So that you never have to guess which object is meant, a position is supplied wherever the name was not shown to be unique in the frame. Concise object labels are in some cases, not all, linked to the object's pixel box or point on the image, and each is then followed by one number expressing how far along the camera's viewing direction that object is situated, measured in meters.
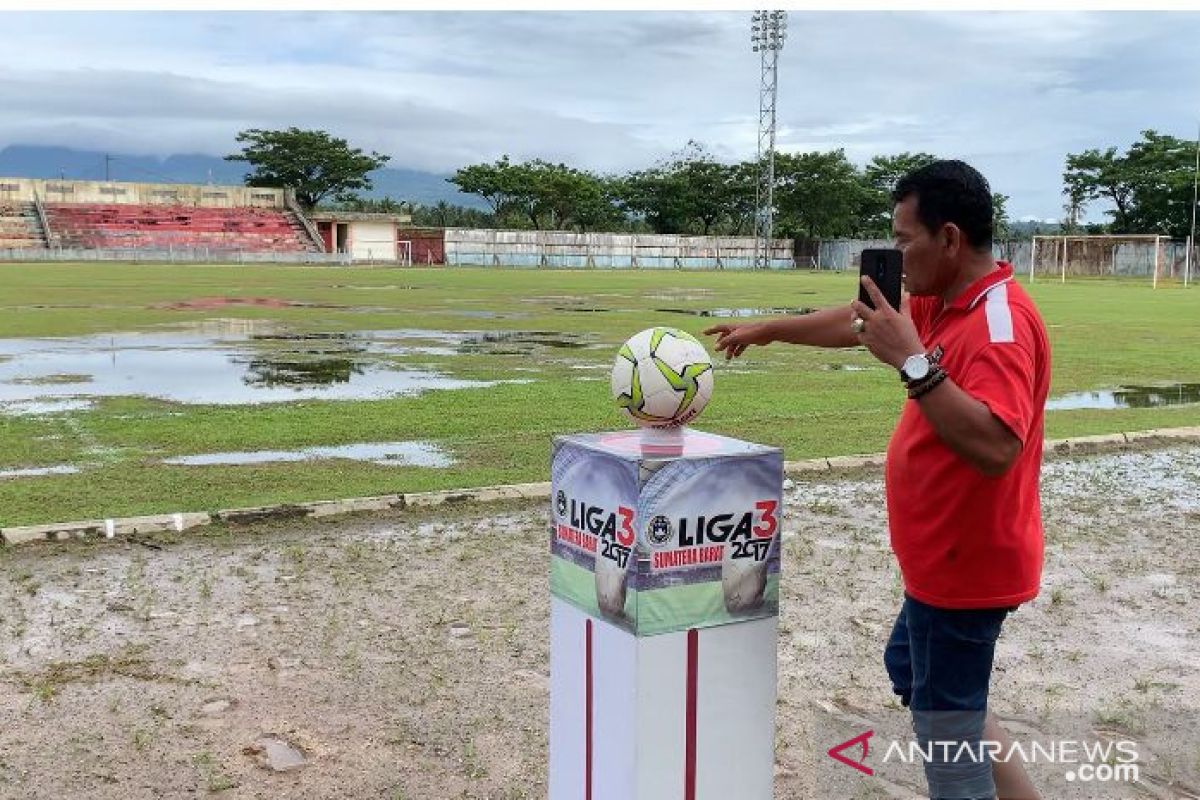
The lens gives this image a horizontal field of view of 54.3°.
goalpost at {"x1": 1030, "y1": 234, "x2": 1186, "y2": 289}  60.62
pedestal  3.00
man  2.77
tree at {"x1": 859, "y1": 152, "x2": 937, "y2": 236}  87.50
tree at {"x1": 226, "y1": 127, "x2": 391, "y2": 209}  86.81
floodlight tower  77.19
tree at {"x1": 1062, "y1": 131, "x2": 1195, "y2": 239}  70.81
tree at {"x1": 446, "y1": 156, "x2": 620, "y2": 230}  89.62
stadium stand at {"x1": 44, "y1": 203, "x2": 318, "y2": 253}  72.50
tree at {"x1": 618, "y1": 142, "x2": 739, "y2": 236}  93.50
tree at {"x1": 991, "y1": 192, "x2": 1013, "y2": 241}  78.38
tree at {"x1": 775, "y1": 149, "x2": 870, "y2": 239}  86.12
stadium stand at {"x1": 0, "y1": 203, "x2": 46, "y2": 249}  69.50
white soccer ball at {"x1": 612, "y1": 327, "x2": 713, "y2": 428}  3.47
